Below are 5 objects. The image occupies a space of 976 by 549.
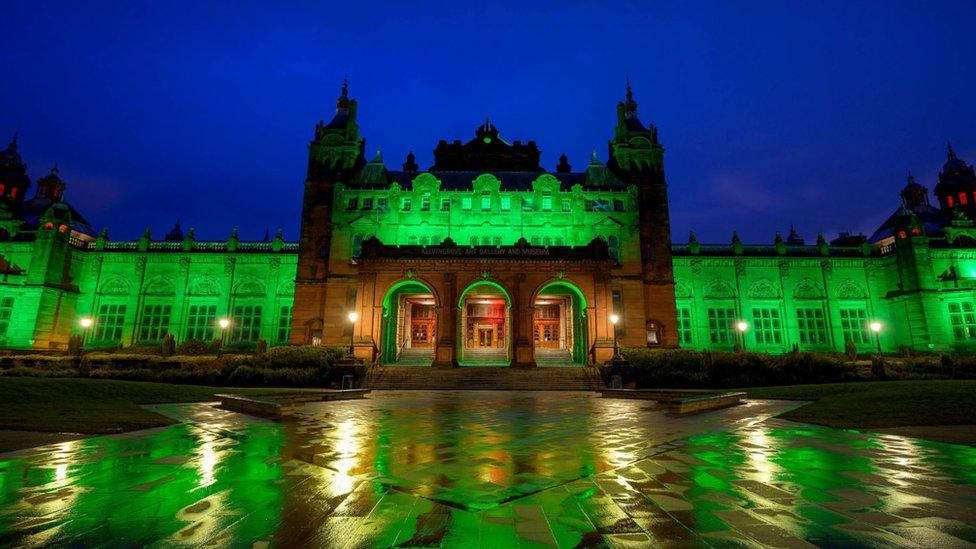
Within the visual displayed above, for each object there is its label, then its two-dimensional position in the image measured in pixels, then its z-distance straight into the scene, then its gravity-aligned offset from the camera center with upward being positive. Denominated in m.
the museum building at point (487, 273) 36.28 +7.47
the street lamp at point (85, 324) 39.27 +3.01
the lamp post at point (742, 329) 37.22 +2.49
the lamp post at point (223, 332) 41.89 +2.42
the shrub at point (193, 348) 35.76 +0.77
